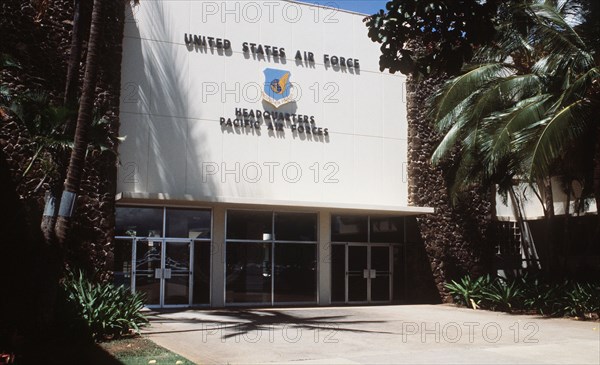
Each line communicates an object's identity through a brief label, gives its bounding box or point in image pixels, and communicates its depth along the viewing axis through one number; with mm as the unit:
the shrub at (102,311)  11727
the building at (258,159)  19078
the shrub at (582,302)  17427
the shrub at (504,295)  19688
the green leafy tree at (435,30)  5902
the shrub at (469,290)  21125
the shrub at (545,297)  18344
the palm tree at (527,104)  16188
